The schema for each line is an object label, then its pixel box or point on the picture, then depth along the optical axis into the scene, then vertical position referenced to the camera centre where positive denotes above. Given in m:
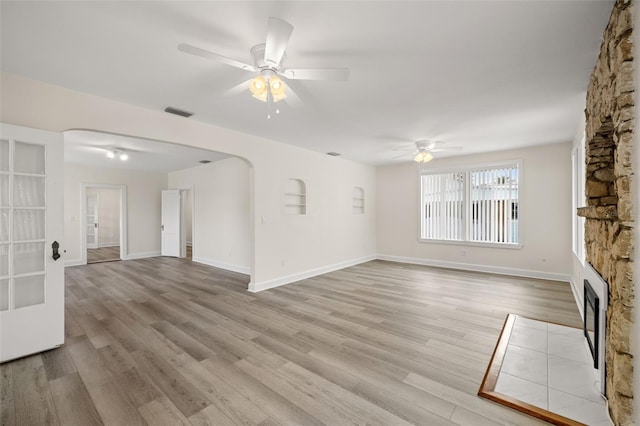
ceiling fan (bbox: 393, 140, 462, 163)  4.69 +1.18
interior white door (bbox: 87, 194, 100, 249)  9.45 -0.34
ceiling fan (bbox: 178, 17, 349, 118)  1.70 +1.05
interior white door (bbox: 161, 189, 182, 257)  7.73 -0.33
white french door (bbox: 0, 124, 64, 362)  2.36 -0.28
